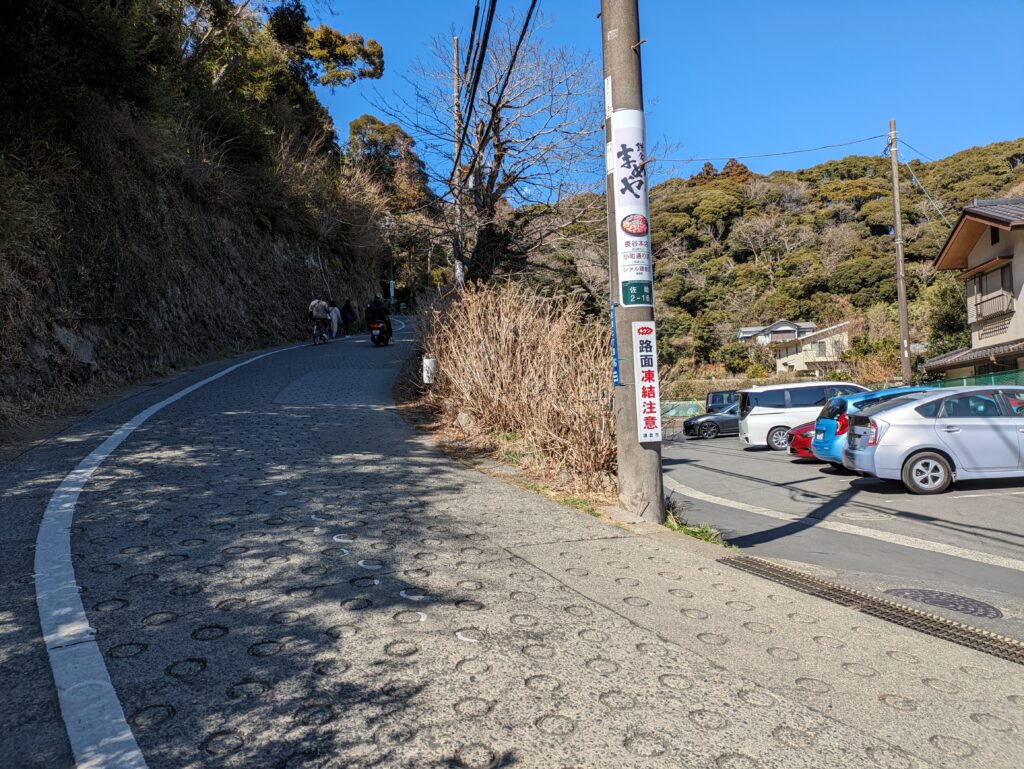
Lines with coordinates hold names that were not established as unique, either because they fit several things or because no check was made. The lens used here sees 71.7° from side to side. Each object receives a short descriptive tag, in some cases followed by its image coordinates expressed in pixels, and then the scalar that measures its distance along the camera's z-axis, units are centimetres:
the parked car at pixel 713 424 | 2553
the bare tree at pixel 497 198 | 1459
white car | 1972
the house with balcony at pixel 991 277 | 2283
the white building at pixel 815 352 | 4503
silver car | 1058
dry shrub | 694
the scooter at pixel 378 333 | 2331
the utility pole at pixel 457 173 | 1486
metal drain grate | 382
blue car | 1318
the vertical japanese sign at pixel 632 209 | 595
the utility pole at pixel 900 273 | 2297
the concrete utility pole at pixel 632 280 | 592
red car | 1630
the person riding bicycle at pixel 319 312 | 2536
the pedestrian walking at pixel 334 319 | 2809
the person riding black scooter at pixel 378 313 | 2356
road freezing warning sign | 590
